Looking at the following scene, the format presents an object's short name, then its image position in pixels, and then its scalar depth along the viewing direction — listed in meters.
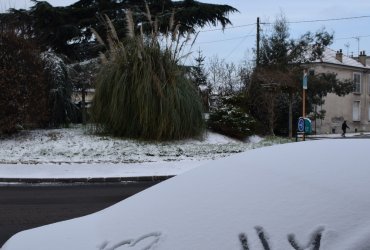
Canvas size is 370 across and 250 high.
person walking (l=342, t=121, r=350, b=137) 42.66
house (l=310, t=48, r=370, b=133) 48.28
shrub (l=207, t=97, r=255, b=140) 21.64
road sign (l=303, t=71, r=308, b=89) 19.05
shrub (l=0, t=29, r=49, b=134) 17.81
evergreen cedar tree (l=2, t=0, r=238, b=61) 28.98
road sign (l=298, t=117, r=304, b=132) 18.76
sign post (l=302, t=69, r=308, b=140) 19.05
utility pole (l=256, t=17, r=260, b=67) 32.74
